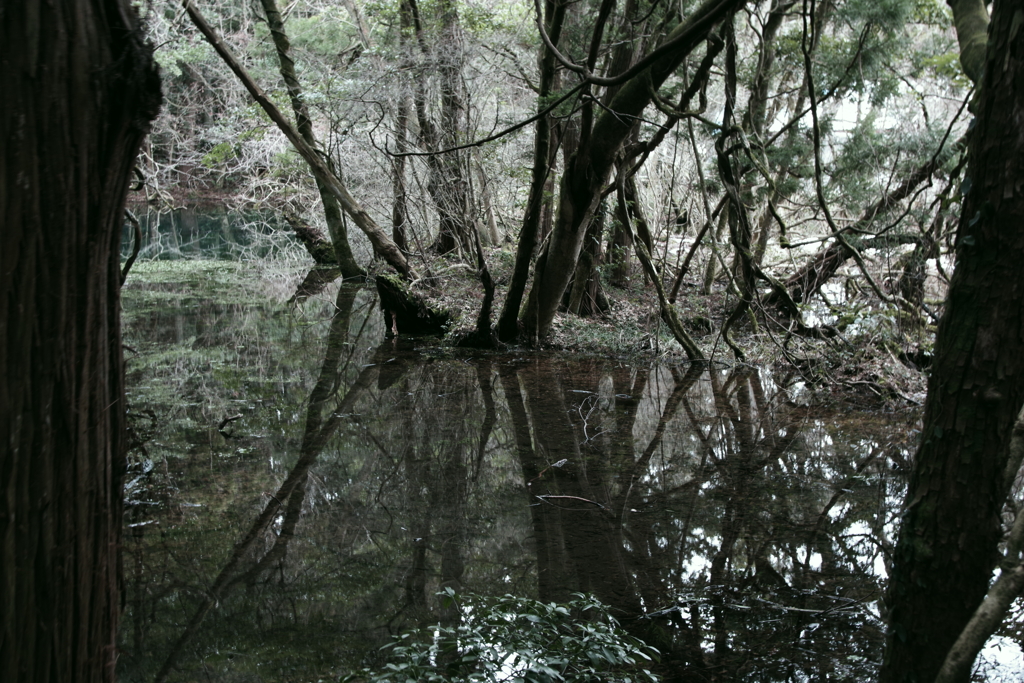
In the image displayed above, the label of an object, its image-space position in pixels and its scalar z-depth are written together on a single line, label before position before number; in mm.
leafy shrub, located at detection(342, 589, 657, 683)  2693
